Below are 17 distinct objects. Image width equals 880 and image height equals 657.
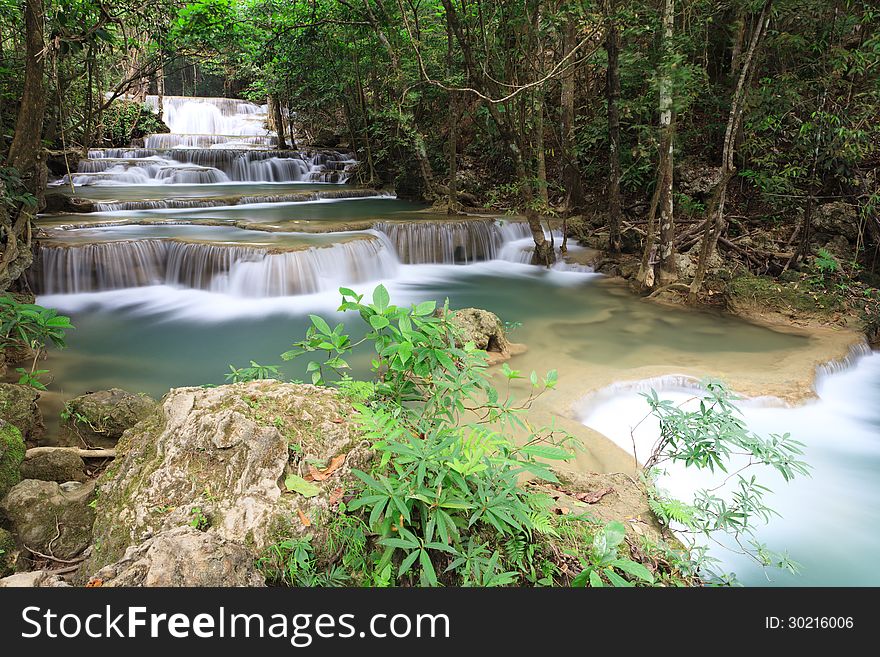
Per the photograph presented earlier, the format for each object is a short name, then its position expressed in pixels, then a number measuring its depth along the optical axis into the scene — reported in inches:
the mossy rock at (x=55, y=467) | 117.3
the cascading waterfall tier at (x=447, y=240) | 406.9
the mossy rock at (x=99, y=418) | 149.8
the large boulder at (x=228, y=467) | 73.4
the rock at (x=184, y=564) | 61.0
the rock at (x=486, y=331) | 216.7
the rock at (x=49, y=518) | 90.0
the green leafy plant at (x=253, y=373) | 120.0
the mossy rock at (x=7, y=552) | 83.0
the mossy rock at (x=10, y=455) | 105.3
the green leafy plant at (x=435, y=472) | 66.4
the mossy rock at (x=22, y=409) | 138.4
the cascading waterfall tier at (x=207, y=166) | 657.6
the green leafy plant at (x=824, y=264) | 299.9
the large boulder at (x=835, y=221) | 325.1
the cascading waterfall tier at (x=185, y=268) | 306.8
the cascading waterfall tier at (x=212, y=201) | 470.6
